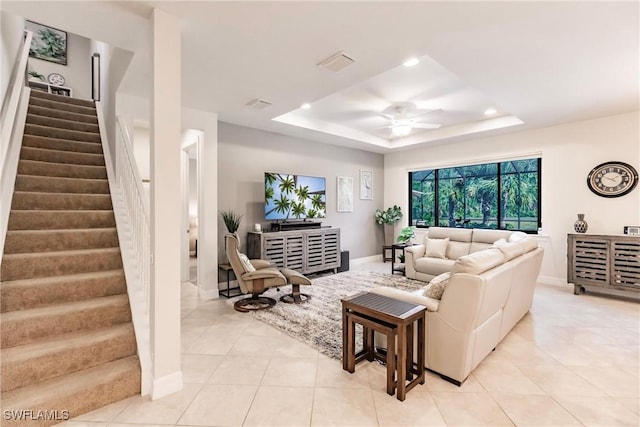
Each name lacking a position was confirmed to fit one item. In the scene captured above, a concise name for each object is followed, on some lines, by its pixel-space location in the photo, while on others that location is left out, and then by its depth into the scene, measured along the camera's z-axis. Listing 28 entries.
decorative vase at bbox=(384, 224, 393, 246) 7.67
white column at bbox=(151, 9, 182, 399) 2.04
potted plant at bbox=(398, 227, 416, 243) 6.38
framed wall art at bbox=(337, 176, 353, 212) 6.63
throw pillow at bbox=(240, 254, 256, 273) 3.77
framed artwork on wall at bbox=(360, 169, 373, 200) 7.13
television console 4.81
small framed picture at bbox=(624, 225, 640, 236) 4.19
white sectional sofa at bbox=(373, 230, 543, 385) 2.07
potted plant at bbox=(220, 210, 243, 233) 4.46
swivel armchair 3.72
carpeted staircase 1.86
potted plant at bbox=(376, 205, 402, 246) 7.25
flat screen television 5.09
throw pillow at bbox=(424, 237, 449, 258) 5.31
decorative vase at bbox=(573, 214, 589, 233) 4.61
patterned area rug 2.95
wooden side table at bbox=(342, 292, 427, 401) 1.99
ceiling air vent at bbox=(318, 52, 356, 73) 2.71
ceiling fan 4.61
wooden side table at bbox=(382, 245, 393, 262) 6.85
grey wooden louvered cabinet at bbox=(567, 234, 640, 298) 4.05
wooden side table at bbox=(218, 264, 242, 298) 4.33
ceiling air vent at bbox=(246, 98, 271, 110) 3.86
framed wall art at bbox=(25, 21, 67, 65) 6.16
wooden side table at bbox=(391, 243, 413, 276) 5.91
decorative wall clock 4.38
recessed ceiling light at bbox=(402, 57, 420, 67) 2.77
